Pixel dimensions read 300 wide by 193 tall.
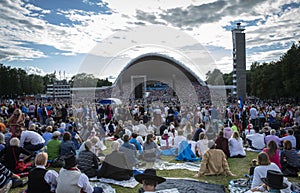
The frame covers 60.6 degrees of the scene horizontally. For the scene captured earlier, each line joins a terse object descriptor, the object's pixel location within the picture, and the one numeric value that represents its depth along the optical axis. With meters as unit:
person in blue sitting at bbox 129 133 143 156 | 7.43
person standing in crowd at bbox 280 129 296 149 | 7.75
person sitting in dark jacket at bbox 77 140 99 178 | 5.66
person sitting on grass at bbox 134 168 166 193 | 3.00
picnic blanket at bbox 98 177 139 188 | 5.47
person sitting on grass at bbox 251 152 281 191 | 4.20
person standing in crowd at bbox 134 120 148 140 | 10.55
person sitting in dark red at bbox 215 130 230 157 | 7.74
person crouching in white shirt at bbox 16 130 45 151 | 6.82
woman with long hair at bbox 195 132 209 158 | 7.67
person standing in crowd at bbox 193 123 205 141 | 9.01
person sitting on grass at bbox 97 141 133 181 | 5.73
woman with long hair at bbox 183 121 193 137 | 9.81
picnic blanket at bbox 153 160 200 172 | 6.82
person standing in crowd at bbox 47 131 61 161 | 6.72
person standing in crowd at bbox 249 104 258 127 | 12.74
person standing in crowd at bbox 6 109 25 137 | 7.54
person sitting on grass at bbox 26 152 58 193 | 3.76
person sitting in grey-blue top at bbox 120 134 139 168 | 6.55
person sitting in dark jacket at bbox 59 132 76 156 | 6.51
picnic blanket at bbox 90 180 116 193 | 5.14
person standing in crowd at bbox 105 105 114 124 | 14.28
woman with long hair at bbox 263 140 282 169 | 5.16
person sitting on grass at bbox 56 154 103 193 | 3.65
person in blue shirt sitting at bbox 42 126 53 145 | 7.77
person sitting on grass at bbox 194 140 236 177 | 6.11
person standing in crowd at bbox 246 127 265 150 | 8.66
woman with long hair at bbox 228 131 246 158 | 8.04
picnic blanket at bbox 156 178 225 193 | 5.05
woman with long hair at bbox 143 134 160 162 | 7.48
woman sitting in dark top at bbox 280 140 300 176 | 5.88
